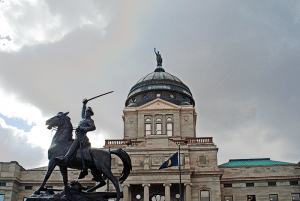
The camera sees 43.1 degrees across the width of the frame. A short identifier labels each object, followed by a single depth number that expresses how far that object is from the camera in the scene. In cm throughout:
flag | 3791
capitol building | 5028
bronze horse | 1564
